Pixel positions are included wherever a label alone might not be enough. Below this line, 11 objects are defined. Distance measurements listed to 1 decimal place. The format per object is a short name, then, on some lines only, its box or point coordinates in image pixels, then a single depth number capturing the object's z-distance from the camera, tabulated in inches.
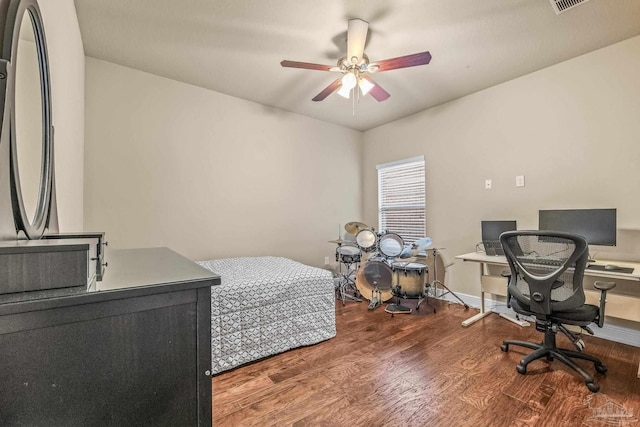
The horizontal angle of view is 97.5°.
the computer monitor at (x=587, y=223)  92.0
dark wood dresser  19.7
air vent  76.5
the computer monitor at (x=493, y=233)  117.6
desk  84.6
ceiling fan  84.0
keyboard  81.9
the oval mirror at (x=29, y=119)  28.8
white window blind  160.7
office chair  73.2
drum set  127.7
